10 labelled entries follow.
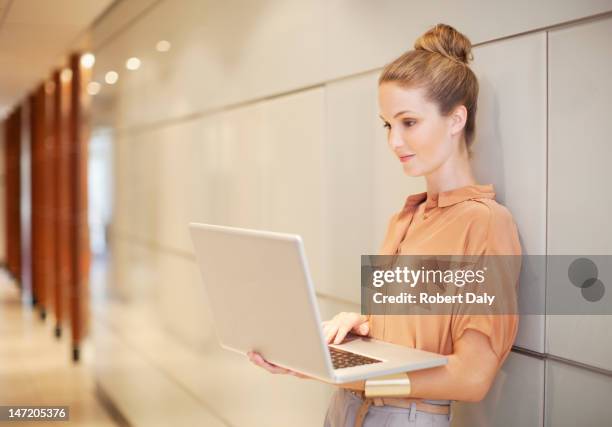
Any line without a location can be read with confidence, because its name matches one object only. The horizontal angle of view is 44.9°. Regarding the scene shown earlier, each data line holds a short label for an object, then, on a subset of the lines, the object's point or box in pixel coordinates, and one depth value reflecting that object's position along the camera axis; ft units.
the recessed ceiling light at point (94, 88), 18.34
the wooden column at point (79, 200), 22.41
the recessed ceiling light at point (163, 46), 13.11
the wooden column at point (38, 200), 29.43
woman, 5.08
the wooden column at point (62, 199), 23.47
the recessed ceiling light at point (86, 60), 21.98
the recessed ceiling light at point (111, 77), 16.55
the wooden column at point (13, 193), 37.14
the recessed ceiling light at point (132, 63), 14.89
